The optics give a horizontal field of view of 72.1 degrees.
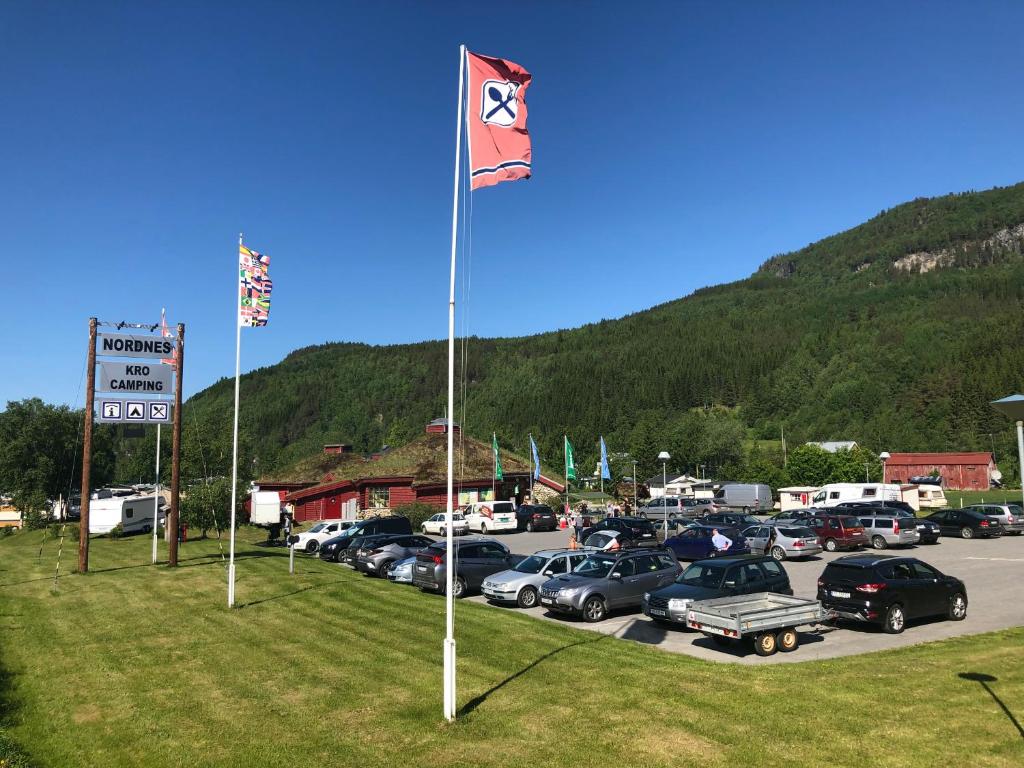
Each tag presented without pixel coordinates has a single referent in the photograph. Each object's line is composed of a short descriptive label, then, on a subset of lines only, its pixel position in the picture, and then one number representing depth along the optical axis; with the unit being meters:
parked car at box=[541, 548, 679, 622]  17.28
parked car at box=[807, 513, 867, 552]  30.91
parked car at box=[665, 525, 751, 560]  28.41
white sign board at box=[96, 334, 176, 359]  23.89
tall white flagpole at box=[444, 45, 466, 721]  9.25
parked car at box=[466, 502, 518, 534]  42.78
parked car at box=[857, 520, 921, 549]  30.98
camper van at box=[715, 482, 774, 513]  58.91
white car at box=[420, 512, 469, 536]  41.56
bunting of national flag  19.28
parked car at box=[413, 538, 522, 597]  20.91
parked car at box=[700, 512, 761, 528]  36.50
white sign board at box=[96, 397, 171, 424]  23.58
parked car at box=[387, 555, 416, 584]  23.25
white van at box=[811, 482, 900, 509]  49.25
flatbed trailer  12.75
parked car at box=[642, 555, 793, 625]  15.65
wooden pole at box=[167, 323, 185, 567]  24.28
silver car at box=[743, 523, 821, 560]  28.19
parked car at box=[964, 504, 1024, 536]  34.94
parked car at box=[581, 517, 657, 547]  28.36
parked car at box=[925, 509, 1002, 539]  34.66
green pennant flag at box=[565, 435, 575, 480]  48.31
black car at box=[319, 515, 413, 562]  30.92
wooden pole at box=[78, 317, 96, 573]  23.39
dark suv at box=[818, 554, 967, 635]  15.10
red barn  81.75
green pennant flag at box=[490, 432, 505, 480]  48.47
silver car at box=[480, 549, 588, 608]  19.06
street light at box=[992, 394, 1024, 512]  15.88
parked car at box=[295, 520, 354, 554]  34.16
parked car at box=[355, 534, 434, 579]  25.25
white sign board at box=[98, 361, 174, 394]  23.63
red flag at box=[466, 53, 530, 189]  10.23
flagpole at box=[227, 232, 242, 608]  17.53
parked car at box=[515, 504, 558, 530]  44.19
